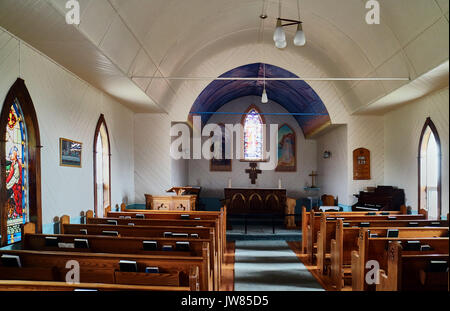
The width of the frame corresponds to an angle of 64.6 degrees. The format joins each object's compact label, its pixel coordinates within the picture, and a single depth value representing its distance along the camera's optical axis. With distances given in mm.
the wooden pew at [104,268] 3186
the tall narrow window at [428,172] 7492
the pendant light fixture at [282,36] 4914
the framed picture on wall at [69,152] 5898
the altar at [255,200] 12266
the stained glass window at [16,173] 4711
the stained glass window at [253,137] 14672
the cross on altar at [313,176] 13656
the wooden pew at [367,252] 4293
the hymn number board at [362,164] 10078
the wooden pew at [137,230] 5039
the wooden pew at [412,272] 3301
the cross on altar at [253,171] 14328
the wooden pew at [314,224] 6771
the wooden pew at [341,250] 5410
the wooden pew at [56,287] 2381
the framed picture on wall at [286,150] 14617
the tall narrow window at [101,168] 7406
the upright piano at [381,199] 8828
